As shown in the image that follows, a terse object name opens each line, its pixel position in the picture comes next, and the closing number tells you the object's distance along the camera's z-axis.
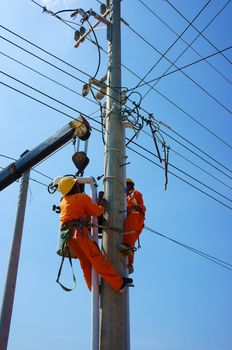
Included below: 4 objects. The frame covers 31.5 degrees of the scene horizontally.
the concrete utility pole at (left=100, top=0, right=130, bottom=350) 4.74
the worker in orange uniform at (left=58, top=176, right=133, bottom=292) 4.96
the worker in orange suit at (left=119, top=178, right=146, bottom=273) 5.35
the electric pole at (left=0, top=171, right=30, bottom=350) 6.22
